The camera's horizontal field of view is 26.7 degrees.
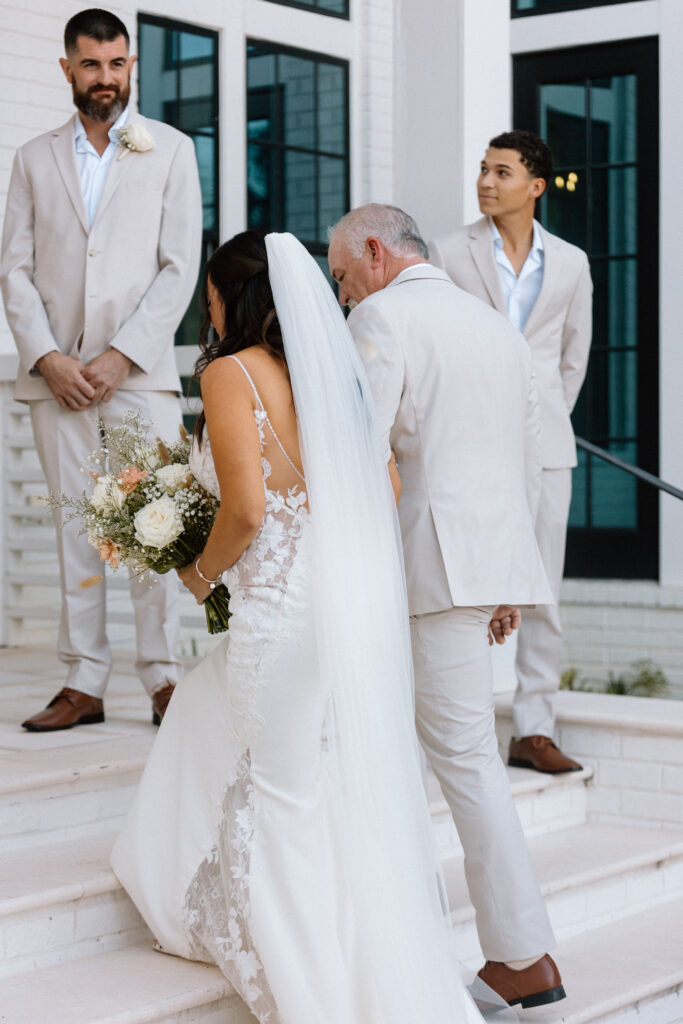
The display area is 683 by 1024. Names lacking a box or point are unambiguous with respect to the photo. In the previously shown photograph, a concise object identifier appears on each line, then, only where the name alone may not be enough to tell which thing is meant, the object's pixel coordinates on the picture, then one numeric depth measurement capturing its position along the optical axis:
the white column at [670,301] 6.96
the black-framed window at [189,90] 6.65
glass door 7.12
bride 2.60
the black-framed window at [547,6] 7.12
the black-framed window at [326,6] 7.24
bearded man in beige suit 4.01
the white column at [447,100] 4.68
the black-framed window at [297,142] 7.20
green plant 6.92
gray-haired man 2.90
